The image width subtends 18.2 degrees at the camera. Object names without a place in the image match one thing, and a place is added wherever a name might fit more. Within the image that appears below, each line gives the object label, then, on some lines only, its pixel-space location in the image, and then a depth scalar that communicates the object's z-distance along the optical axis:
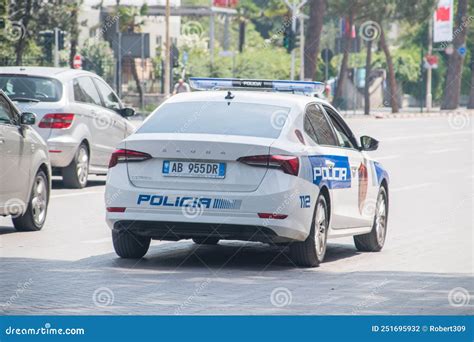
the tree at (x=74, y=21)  65.44
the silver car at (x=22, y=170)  14.80
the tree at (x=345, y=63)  79.88
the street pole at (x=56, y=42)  51.03
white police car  12.11
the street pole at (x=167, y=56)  62.70
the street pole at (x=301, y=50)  69.38
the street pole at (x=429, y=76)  89.44
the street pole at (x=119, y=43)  50.58
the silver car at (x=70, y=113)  20.67
